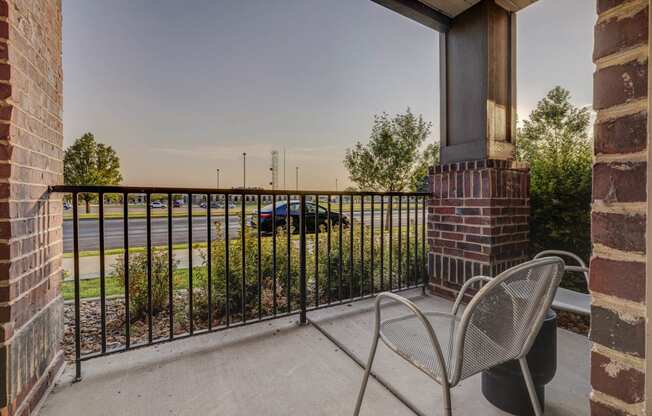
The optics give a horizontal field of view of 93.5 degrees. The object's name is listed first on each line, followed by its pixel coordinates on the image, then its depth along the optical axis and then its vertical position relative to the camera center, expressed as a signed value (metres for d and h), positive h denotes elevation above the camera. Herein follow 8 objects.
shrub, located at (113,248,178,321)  2.59 -0.67
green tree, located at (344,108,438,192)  8.77 +1.44
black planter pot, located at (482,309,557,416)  1.31 -0.74
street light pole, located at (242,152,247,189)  27.23 +3.41
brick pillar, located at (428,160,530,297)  2.46 -0.14
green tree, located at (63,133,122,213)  14.09 +2.11
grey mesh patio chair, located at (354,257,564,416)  0.91 -0.40
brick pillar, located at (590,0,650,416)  0.58 -0.02
